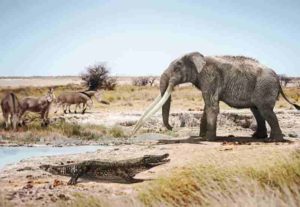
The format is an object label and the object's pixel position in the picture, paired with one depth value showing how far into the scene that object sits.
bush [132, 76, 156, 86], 66.24
